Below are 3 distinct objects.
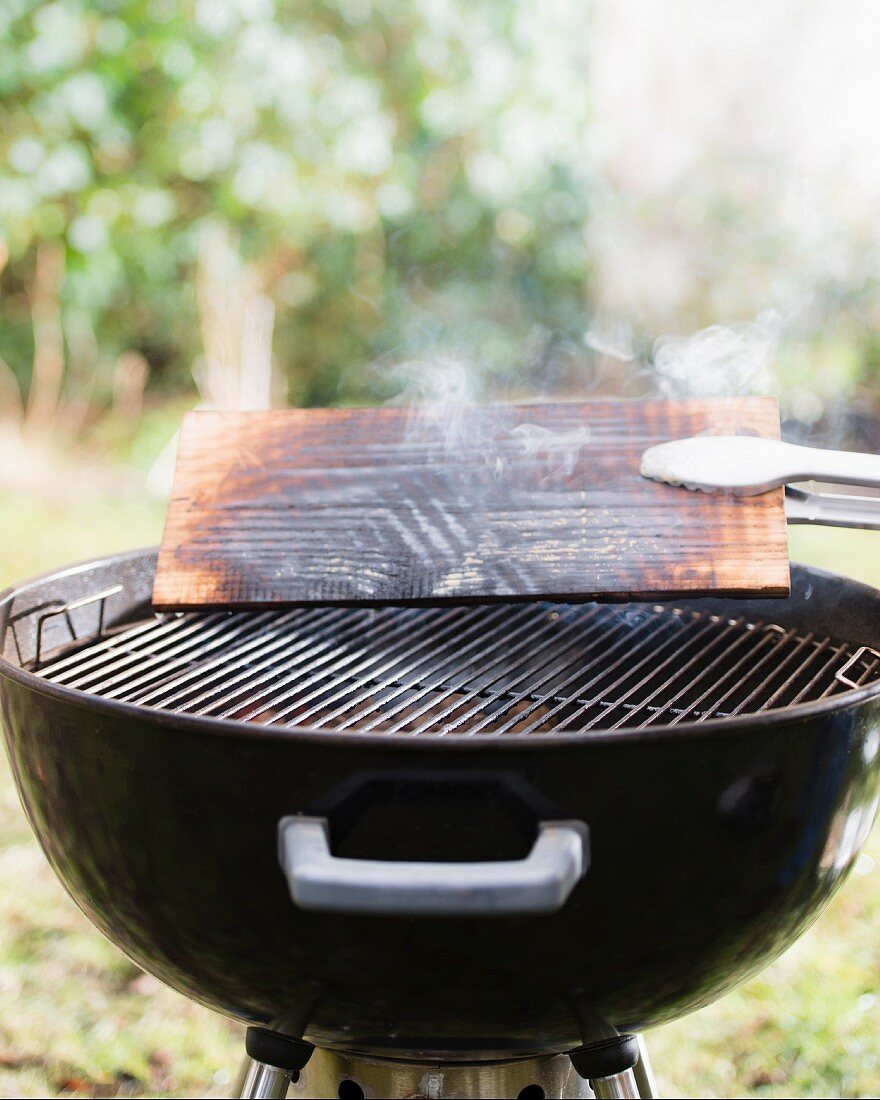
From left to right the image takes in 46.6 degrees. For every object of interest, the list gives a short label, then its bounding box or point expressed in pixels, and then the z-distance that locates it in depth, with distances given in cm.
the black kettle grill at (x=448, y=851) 77
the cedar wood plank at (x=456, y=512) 117
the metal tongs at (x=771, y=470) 111
